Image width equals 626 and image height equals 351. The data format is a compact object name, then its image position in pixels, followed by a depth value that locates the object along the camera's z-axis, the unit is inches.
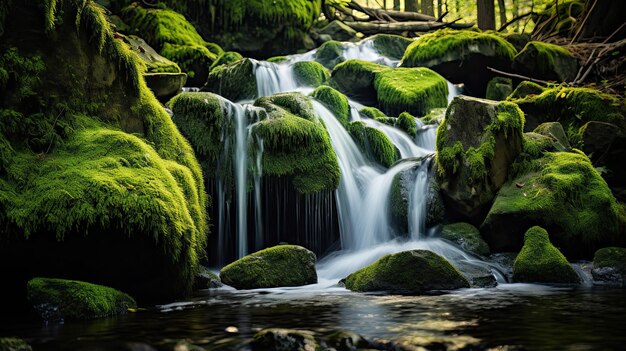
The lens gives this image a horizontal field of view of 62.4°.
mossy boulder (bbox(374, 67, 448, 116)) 551.5
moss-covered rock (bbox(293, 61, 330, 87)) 585.9
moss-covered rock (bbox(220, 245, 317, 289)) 275.9
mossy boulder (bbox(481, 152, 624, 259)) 323.6
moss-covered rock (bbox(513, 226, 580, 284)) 277.1
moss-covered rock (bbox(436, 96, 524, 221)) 351.9
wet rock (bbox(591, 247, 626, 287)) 275.0
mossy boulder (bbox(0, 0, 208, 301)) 191.6
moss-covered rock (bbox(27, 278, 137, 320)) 180.1
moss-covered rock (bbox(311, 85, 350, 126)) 471.8
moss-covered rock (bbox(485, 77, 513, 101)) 561.9
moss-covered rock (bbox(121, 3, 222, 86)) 585.9
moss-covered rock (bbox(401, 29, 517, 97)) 581.9
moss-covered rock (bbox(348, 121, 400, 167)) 444.8
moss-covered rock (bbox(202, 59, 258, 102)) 506.9
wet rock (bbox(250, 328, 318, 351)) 133.3
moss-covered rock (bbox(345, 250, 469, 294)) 254.2
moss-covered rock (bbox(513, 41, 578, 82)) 558.9
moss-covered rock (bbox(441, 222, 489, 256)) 332.6
